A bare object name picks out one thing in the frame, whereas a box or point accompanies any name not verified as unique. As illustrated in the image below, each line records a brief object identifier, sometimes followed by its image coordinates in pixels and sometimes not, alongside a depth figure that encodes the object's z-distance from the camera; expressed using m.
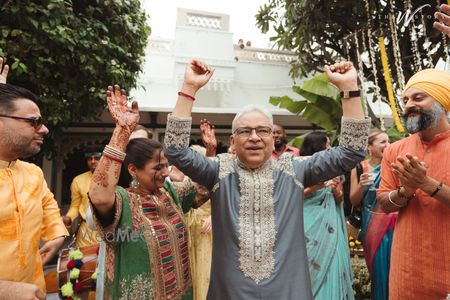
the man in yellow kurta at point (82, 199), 4.28
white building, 8.41
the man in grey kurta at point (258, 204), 1.85
